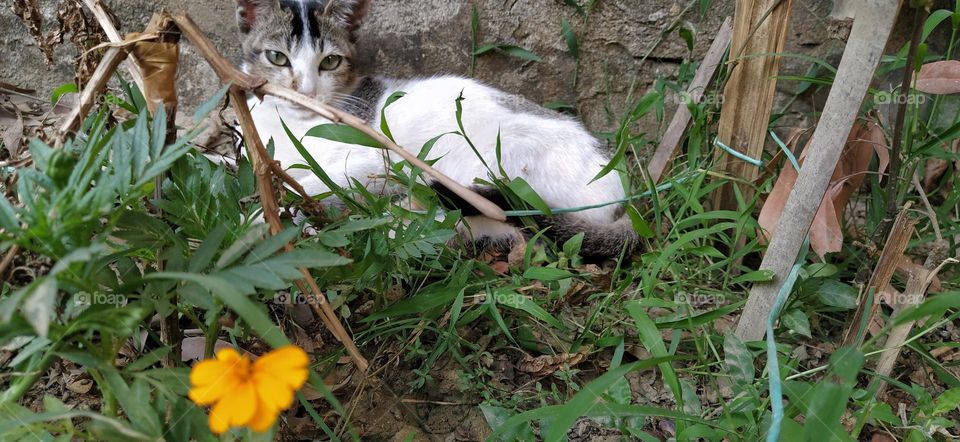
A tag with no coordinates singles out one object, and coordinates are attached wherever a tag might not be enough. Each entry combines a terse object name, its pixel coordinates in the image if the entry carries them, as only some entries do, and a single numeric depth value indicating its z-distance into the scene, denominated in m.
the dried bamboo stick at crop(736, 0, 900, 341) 0.46
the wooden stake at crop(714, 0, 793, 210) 0.57
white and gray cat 0.64
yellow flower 0.26
